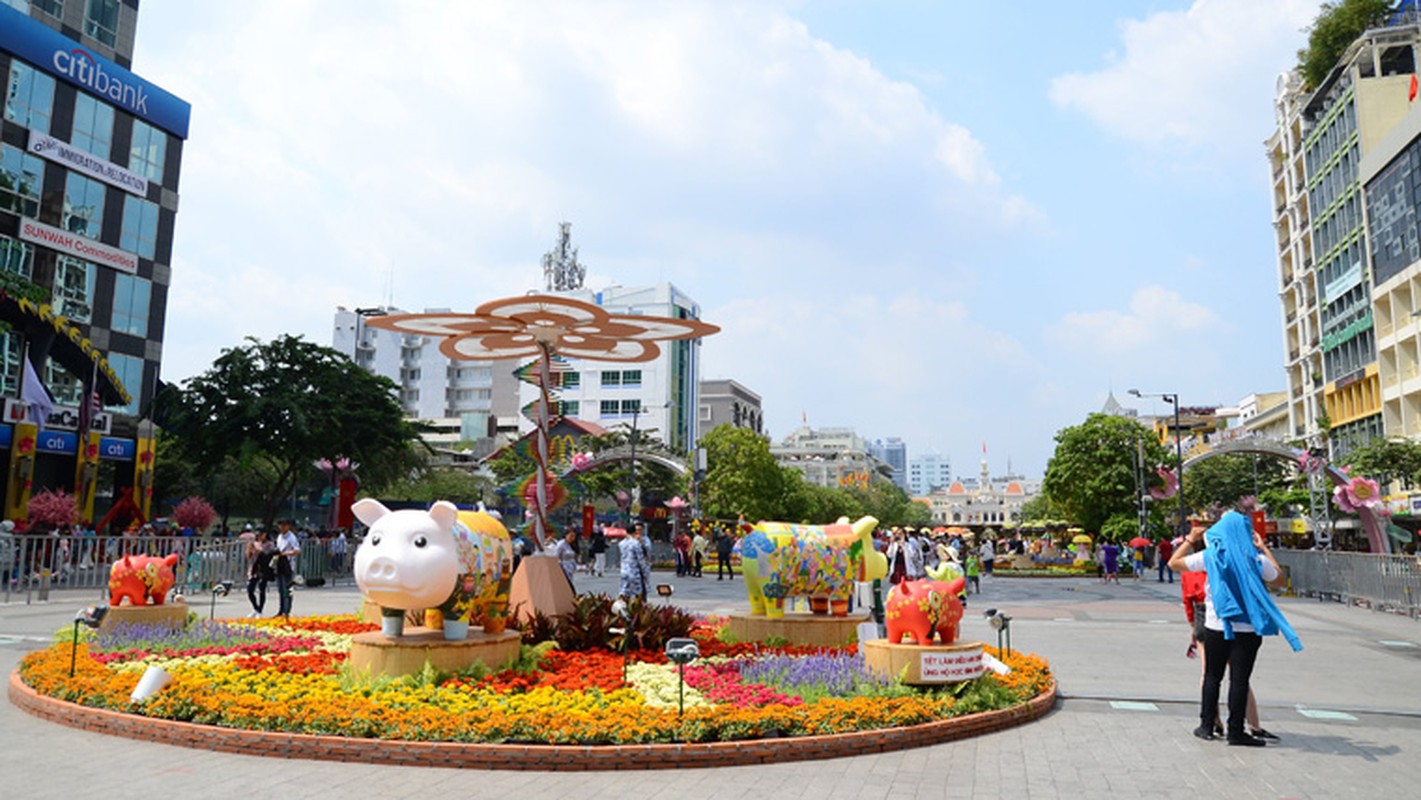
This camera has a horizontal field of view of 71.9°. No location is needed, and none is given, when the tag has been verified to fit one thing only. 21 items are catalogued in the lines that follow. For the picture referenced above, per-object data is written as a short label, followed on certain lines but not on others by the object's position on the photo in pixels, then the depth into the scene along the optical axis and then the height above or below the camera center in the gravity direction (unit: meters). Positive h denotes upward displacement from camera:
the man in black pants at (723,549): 31.48 -0.39
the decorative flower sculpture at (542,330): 13.49 +3.01
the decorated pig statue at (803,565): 13.40 -0.37
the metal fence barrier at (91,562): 20.92 -0.76
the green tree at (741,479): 61.44 +3.68
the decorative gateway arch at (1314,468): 28.56 +2.71
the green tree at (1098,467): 46.03 +3.51
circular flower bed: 7.54 -1.40
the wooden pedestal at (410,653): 9.23 -1.14
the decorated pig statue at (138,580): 13.16 -0.69
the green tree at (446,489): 67.37 +3.11
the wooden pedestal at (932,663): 8.94 -1.13
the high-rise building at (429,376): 96.94 +15.75
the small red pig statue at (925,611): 9.20 -0.66
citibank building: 33.03 +11.15
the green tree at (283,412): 30.23 +3.71
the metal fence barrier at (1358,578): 19.72 -0.75
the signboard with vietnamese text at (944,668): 8.93 -1.16
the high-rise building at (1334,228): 47.03 +17.35
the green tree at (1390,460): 37.56 +3.30
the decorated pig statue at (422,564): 9.08 -0.29
